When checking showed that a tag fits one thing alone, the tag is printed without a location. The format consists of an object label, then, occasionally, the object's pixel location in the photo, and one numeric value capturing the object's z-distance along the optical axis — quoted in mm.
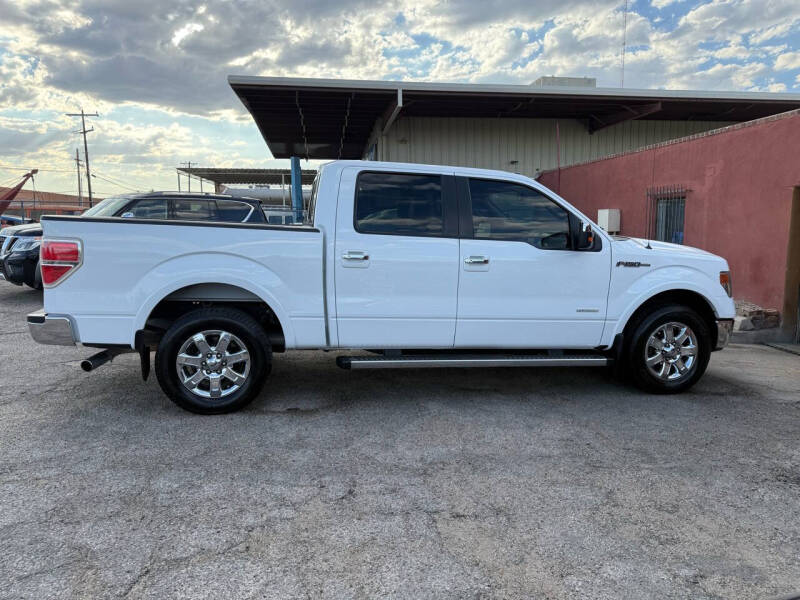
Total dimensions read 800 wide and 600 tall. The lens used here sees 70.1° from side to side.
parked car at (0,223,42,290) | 10234
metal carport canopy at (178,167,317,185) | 38312
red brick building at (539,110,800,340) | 7941
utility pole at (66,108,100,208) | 54119
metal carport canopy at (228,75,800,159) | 13688
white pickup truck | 4406
